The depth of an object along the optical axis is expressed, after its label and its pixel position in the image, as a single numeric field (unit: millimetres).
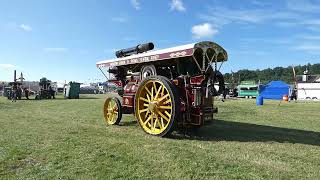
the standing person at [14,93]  21950
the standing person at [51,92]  26851
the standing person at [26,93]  25055
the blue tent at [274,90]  34672
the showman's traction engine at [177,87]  6484
